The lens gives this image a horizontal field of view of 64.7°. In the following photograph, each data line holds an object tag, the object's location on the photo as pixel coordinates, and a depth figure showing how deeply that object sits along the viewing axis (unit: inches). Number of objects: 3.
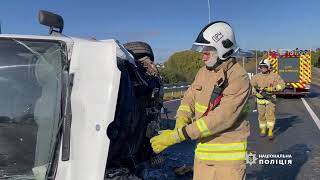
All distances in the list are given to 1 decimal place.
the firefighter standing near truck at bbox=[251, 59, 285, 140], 221.4
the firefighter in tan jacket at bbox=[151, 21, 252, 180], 73.2
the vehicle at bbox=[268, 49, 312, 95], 527.8
